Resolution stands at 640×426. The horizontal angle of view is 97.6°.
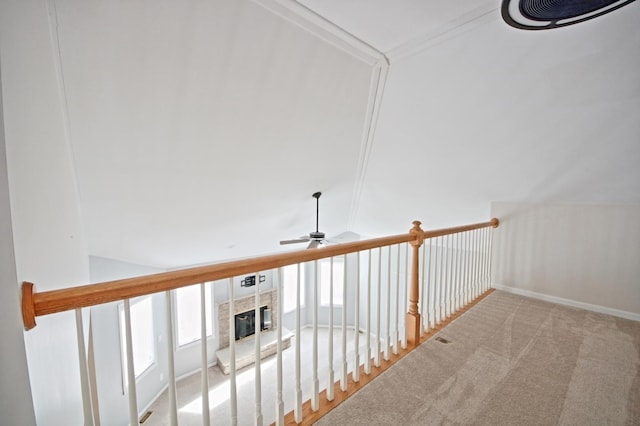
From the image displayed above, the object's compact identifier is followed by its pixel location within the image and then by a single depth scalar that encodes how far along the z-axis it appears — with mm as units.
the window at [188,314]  5895
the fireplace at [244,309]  6504
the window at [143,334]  5008
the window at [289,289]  7699
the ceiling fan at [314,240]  4075
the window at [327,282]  7764
